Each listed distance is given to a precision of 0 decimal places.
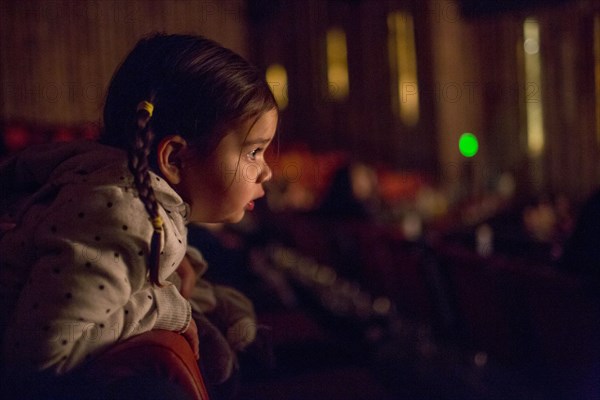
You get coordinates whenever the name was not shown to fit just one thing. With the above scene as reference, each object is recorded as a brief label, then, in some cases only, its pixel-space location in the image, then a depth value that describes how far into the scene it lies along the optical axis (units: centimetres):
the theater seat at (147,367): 69
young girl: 70
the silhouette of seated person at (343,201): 404
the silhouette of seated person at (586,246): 179
